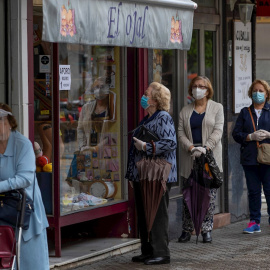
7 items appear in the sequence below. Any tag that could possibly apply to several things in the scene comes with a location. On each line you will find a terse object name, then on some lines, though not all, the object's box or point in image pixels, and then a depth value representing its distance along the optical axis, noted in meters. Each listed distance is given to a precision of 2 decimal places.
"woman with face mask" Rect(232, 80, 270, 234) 17.97
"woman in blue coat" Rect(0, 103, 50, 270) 11.00
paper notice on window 14.84
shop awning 12.06
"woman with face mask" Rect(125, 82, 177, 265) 14.52
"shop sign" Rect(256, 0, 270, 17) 21.51
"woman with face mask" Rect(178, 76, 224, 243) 17.02
